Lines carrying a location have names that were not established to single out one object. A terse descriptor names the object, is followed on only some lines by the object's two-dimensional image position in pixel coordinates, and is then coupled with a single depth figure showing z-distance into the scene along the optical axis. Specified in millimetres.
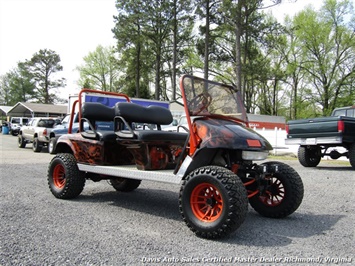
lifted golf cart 3953
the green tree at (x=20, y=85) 70875
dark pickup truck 10648
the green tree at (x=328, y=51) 43031
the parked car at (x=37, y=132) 17362
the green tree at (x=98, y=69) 64062
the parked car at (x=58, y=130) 15779
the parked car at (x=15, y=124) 38872
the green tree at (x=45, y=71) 68188
